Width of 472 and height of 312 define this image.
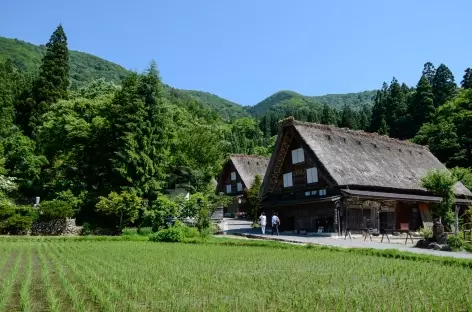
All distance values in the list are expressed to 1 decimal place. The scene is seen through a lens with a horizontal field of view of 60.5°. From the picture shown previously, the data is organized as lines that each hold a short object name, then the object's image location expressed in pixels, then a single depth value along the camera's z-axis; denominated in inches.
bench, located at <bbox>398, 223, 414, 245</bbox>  1016.9
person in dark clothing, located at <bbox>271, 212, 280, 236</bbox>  961.5
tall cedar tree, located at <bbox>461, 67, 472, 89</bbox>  2172.6
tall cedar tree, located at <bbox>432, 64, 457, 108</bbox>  2107.5
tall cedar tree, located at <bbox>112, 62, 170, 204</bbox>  1071.6
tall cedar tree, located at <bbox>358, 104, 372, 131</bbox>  2491.6
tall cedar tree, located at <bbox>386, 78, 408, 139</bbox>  2110.9
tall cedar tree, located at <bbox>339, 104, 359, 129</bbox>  2480.6
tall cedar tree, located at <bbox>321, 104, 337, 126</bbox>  2696.9
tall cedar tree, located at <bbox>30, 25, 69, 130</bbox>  1765.0
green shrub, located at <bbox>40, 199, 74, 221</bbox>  992.2
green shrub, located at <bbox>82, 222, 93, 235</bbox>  1025.5
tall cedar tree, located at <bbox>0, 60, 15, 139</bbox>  1657.2
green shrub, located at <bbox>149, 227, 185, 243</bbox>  834.8
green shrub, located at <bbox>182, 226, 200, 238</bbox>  877.3
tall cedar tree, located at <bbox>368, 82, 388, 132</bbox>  2244.1
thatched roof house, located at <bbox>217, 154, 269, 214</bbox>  1612.9
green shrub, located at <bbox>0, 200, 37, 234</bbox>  941.8
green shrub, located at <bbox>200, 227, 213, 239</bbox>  875.7
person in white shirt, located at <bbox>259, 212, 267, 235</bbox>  948.0
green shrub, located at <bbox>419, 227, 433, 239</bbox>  709.2
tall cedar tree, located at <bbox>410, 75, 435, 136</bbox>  2003.0
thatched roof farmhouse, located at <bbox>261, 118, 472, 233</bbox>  946.1
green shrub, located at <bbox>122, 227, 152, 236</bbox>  971.3
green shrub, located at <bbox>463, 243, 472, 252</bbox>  623.0
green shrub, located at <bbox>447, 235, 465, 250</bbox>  639.1
